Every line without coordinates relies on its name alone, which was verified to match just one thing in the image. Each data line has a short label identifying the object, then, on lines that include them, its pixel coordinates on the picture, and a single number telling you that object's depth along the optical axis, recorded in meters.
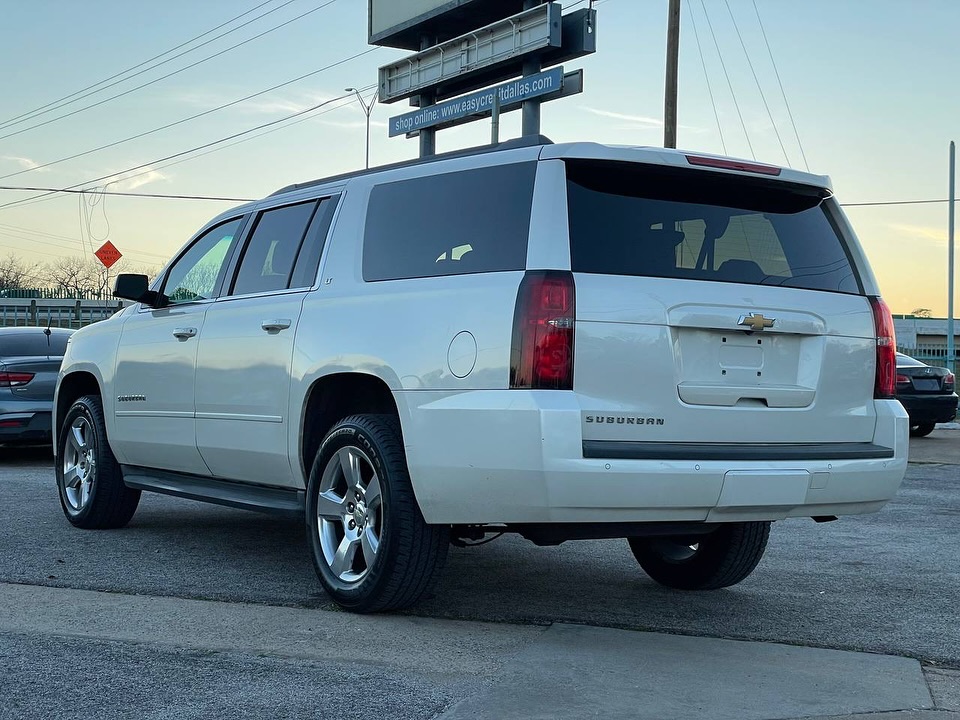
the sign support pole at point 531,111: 24.30
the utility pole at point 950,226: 29.30
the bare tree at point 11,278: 72.56
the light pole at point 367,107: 42.31
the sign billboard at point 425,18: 25.97
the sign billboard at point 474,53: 23.48
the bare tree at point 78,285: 62.73
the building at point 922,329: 71.18
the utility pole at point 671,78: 22.83
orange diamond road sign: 28.80
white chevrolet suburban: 4.56
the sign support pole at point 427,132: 27.98
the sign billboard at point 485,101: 23.19
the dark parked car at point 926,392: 17.23
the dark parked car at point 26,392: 11.69
